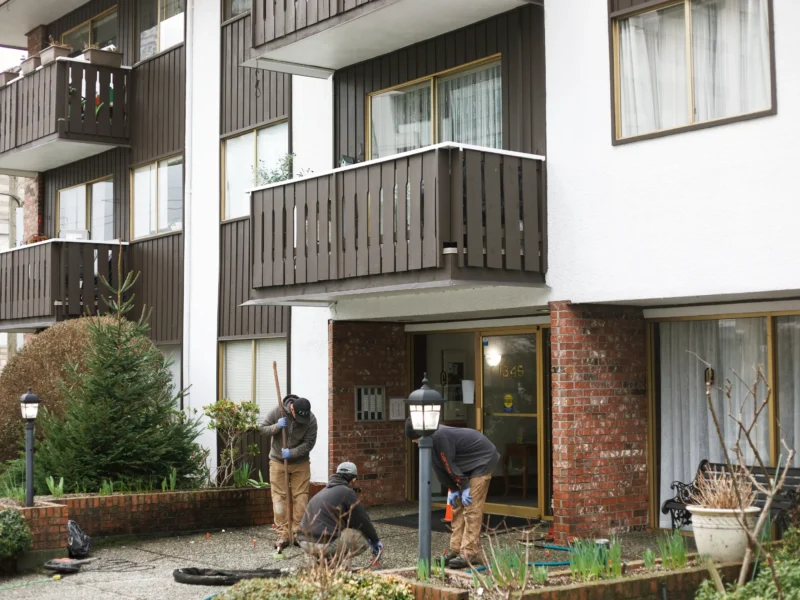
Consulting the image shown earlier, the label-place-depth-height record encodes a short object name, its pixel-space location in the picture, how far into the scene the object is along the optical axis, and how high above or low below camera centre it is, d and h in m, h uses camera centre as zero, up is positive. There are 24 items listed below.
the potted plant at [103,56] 19.89 +5.74
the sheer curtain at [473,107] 13.19 +3.22
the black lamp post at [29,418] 12.25 -0.48
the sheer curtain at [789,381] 11.33 -0.13
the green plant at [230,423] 16.06 -0.73
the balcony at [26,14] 21.92 +7.36
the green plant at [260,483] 15.02 -1.52
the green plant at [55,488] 13.18 -1.35
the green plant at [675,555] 9.03 -1.52
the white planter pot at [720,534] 9.32 -1.40
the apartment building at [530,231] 10.87 +1.51
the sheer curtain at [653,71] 11.34 +3.10
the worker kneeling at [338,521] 10.30 -1.40
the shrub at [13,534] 11.17 -1.62
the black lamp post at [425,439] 8.80 -0.54
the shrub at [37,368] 16.23 +0.10
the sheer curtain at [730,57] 10.61 +3.05
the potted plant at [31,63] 20.86 +5.89
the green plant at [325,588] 7.87 -1.55
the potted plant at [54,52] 19.86 +5.82
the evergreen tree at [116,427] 13.85 -0.68
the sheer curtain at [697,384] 11.81 -0.17
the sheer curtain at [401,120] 14.23 +3.30
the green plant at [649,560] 8.93 -1.54
